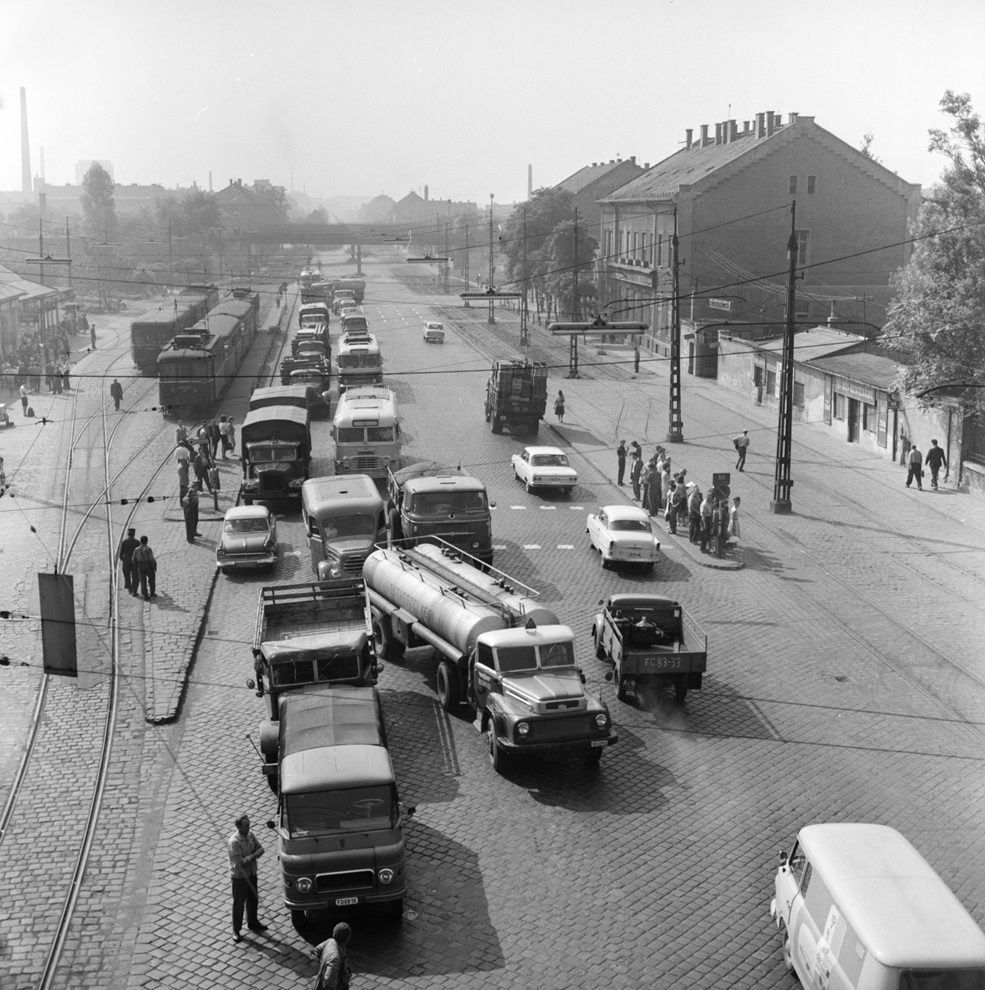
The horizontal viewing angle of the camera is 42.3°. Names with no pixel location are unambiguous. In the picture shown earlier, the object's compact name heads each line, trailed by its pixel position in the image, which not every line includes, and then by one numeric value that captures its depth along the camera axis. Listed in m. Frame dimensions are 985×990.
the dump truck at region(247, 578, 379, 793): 19.91
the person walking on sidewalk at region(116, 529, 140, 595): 28.94
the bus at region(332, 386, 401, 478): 38.50
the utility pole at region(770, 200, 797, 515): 35.06
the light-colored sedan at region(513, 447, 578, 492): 38.19
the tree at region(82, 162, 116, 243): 144.12
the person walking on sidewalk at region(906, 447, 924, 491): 39.28
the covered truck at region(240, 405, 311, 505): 36.53
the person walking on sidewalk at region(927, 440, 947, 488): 39.53
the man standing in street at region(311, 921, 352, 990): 12.66
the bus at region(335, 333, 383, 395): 53.78
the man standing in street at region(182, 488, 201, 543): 33.47
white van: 11.39
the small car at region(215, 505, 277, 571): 30.61
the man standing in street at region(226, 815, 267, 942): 14.72
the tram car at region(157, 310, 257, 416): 50.75
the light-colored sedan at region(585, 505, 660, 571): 30.19
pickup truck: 21.52
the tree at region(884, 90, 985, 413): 35.62
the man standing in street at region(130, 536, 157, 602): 28.56
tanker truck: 18.73
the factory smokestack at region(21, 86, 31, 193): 141.98
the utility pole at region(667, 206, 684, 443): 45.50
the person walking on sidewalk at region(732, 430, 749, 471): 42.22
